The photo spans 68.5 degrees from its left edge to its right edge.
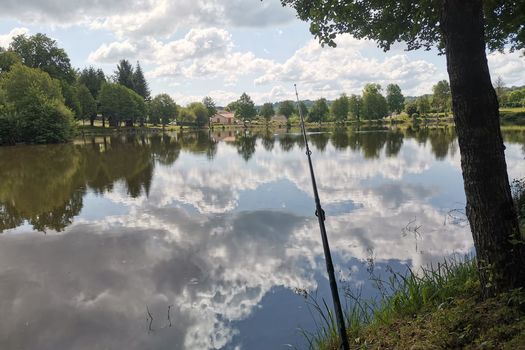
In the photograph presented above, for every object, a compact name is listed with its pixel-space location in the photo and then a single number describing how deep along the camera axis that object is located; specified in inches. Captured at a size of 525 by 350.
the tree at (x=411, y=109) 4506.9
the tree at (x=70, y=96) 2861.7
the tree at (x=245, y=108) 5531.5
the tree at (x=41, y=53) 2834.6
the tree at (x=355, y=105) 4859.7
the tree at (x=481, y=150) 145.8
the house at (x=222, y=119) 6654.5
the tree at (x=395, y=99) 4803.2
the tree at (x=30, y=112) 1910.7
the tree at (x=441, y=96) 4092.0
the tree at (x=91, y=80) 3629.2
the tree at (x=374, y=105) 4618.6
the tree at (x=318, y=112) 5152.6
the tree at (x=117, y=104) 3341.5
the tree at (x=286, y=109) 5487.2
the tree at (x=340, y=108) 4896.7
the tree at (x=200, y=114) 4953.3
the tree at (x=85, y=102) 3137.3
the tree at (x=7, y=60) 2486.5
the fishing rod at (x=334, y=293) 120.2
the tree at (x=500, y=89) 3598.9
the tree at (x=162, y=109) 4210.1
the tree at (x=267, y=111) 5546.3
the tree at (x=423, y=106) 4355.3
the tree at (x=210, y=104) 5831.7
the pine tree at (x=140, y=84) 4291.3
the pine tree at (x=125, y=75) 4138.8
